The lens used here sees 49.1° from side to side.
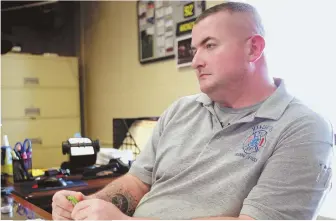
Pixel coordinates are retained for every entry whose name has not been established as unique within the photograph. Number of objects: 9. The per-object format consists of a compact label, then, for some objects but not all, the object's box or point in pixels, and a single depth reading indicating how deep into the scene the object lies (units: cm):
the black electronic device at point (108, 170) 182
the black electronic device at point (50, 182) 160
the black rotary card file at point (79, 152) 195
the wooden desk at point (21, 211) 124
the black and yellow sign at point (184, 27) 215
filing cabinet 303
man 89
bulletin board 218
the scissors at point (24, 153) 174
